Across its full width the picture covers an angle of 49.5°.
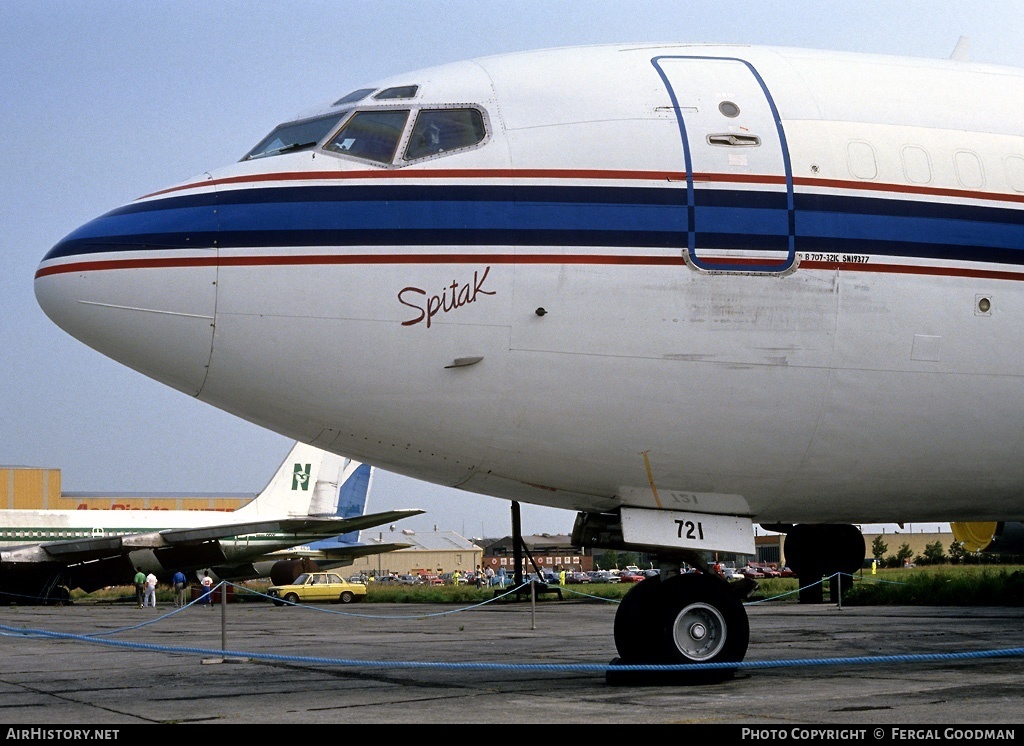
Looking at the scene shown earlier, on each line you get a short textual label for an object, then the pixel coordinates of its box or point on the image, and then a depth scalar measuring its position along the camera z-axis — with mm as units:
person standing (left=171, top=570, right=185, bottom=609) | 38719
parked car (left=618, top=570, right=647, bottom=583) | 79312
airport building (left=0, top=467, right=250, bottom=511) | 72000
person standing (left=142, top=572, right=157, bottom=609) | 37406
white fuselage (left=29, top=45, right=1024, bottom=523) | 8102
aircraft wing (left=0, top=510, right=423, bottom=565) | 42625
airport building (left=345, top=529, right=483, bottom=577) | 126438
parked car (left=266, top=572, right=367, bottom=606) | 44344
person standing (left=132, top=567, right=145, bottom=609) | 40188
